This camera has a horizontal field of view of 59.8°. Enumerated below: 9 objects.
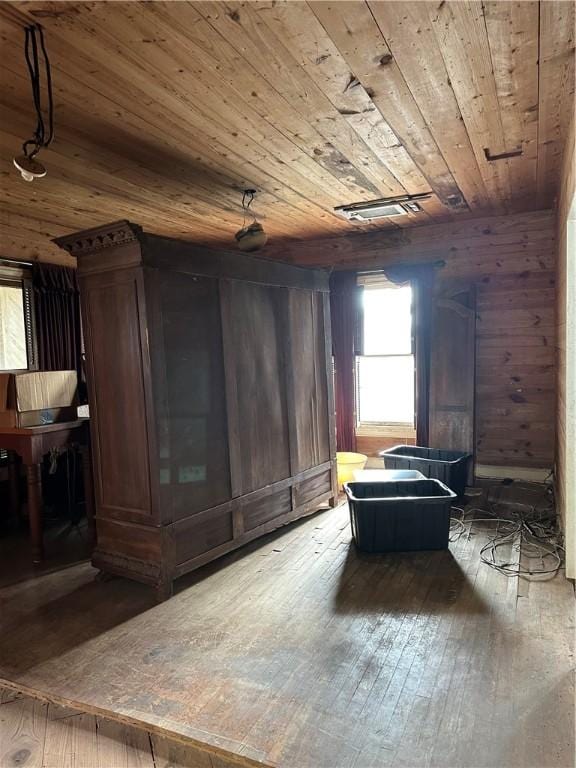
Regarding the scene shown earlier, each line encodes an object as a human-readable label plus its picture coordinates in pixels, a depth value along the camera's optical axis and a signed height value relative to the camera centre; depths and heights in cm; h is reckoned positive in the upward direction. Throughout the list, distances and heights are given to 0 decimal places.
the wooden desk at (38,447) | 303 -51
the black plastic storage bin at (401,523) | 311 -107
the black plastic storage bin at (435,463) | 415 -95
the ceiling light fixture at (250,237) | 396 +97
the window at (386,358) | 522 -4
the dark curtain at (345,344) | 526 +12
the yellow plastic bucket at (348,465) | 479 -107
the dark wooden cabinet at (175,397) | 273 -22
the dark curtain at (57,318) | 479 +46
